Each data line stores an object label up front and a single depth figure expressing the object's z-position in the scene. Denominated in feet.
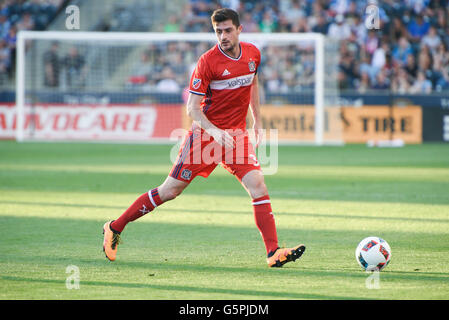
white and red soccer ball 40.65
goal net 148.66
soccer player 42.98
